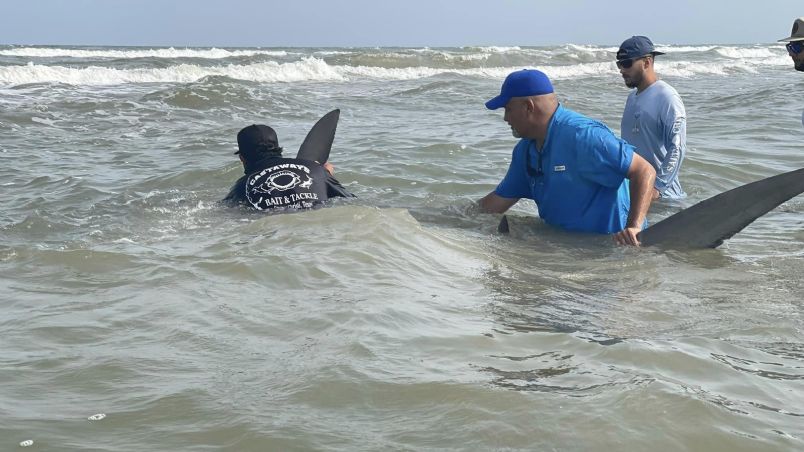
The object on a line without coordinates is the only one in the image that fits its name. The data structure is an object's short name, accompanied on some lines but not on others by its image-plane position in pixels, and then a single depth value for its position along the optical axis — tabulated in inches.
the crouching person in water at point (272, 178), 272.1
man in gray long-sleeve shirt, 282.7
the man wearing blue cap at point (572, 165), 226.2
